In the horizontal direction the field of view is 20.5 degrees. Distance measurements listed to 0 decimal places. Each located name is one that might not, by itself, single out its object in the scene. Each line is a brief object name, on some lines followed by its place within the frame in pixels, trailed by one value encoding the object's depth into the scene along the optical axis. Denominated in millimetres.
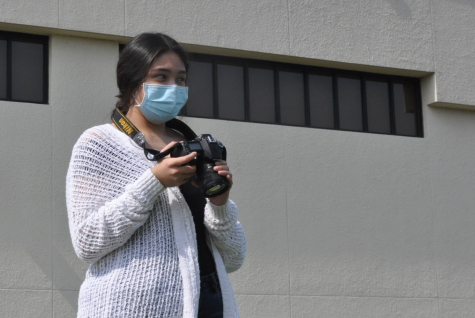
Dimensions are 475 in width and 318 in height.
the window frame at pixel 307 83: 14388
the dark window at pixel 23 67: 12697
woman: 4487
